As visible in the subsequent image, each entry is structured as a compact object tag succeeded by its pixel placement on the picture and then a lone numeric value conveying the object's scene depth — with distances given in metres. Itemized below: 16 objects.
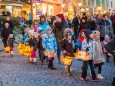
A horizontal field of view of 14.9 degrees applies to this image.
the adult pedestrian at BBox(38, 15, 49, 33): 18.75
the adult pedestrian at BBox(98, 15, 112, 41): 24.55
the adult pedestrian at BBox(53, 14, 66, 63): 17.46
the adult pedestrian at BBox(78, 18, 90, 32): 26.00
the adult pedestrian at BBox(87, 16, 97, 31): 25.40
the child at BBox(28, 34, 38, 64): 17.92
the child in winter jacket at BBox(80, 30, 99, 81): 13.10
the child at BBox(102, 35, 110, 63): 17.78
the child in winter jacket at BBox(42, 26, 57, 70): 15.88
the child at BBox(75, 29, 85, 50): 14.35
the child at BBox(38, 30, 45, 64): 17.85
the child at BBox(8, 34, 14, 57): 21.67
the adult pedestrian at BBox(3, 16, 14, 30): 24.85
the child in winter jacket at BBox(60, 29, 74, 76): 14.30
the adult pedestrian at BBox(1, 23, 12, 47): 22.81
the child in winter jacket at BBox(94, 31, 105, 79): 13.23
